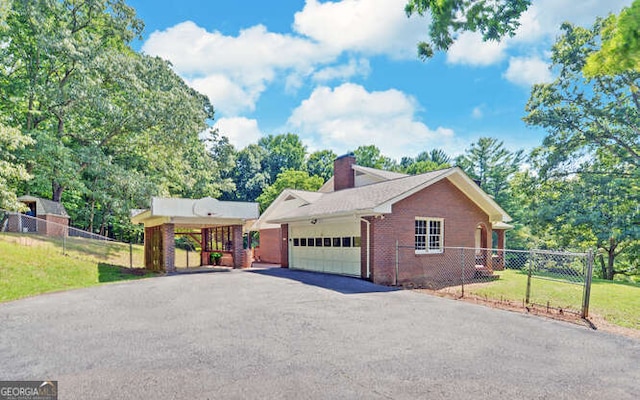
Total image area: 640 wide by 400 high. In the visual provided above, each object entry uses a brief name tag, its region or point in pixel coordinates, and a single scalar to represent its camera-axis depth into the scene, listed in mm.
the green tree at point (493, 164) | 41812
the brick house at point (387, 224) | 13078
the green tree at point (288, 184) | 36688
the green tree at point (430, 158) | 61372
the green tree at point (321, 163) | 53031
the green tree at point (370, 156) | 53812
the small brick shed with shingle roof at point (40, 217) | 21250
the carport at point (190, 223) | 15688
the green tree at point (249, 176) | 47197
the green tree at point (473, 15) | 5703
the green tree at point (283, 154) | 52188
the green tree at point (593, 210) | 20469
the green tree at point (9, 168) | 16078
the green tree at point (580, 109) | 21828
